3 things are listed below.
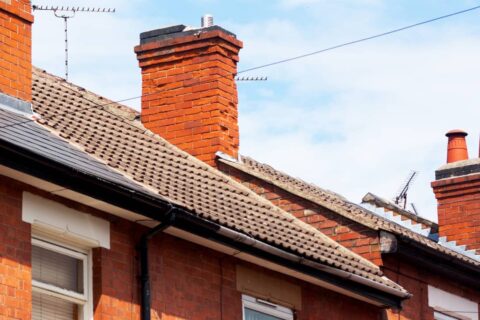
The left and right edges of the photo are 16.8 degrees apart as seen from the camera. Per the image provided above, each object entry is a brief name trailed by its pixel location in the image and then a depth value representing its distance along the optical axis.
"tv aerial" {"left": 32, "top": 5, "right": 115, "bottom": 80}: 24.01
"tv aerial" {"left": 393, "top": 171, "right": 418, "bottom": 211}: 35.38
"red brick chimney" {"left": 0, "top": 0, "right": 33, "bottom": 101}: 18.20
